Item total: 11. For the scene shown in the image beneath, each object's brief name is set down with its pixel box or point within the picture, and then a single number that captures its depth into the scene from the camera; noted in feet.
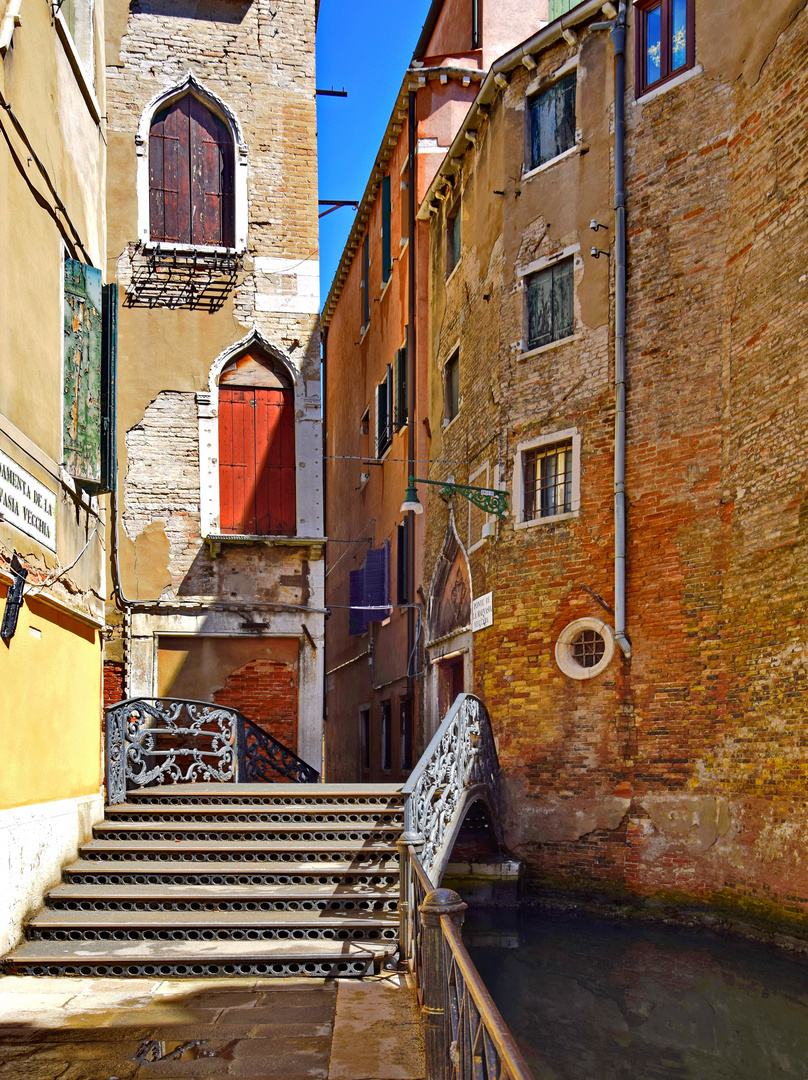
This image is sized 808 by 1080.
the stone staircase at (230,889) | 21.18
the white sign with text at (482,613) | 44.39
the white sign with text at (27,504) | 21.85
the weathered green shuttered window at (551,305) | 43.32
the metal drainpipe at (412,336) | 57.82
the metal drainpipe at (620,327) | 39.24
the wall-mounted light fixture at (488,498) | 43.88
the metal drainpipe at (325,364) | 99.96
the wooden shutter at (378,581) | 64.75
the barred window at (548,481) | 42.50
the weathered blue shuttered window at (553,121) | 44.34
